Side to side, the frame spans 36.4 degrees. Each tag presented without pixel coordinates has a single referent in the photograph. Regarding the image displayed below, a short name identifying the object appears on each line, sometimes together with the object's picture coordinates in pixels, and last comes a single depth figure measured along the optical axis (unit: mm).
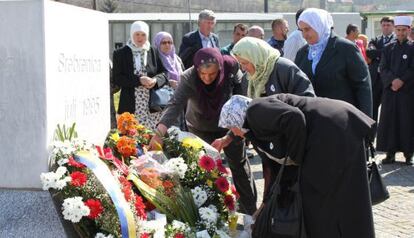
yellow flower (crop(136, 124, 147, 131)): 4980
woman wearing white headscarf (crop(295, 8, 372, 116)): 4855
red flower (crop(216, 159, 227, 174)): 4383
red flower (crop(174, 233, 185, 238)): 3658
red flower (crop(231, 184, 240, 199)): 4423
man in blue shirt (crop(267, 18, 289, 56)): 8539
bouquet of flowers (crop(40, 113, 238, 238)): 3533
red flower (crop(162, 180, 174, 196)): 4125
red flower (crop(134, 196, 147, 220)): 3689
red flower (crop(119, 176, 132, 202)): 3697
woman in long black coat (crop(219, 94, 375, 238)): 3119
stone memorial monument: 3566
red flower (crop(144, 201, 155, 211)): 4043
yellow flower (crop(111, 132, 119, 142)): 4630
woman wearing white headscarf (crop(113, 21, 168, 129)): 6500
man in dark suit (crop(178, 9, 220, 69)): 7888
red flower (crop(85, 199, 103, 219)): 3488
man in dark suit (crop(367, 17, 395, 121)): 9773
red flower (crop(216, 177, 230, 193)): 4238
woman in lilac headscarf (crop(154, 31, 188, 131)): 6902
